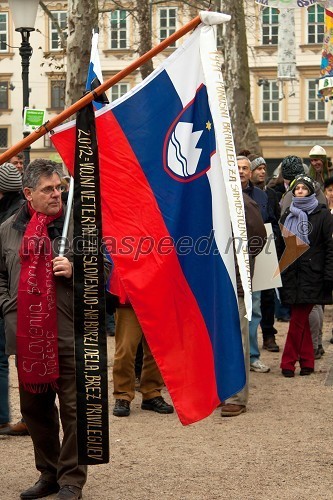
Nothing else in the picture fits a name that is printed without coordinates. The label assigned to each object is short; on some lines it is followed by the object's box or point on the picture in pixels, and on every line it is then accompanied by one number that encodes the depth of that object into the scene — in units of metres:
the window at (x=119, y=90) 60.16
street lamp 15.28
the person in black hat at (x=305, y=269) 10.71
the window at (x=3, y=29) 61.23
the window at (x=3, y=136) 60.31
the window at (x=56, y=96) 59.32
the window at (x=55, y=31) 59.66
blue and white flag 6.62
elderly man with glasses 6.32
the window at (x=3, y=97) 60.97
